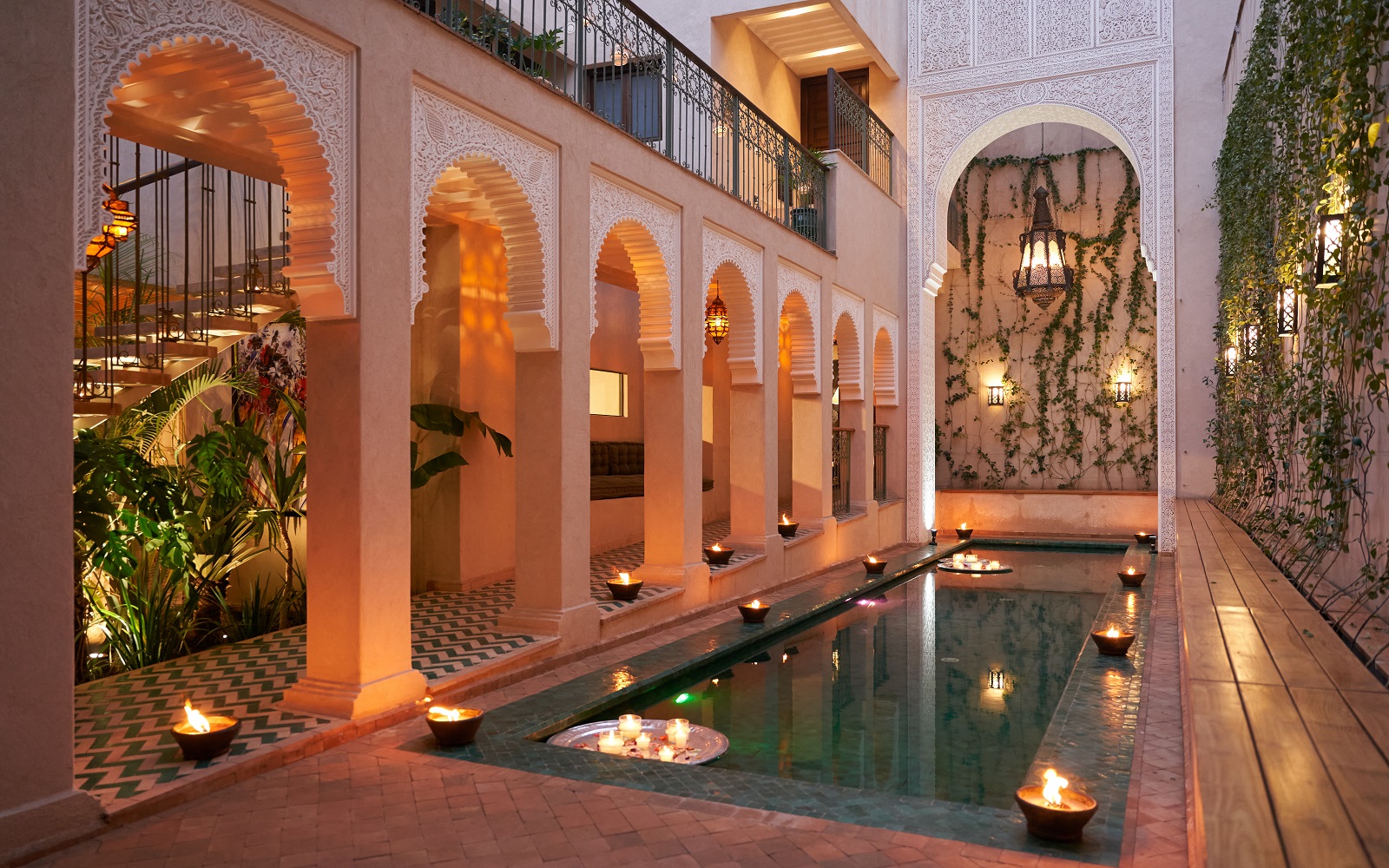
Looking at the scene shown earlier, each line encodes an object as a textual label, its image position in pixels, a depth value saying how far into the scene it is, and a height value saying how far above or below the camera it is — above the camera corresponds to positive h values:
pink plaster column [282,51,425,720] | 5.10 -0.18
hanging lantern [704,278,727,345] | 11.57 +1.23
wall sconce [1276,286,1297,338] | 7.27 +0.82
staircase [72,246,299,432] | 6.74 +0.65
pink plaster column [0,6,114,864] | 3.48 -0.09
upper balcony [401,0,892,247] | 7.14 +2.94
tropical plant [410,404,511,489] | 8.40 -0.01
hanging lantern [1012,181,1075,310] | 14.88 +2.34
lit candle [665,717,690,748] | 5.25 -1.55
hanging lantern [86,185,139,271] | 6.20 +1.24
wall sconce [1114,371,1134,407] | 16.73 +0.60
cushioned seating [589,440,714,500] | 11.74 -0.52
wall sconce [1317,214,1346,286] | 4.93 +0.87
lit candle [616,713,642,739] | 5.30 -1.52
